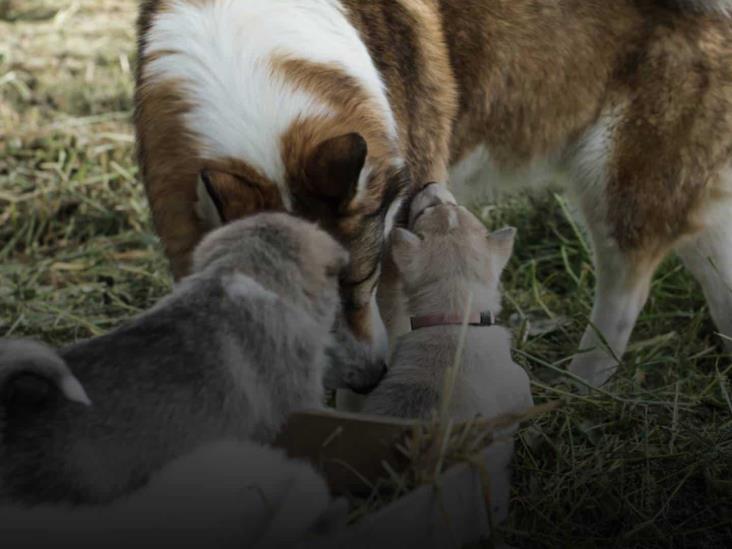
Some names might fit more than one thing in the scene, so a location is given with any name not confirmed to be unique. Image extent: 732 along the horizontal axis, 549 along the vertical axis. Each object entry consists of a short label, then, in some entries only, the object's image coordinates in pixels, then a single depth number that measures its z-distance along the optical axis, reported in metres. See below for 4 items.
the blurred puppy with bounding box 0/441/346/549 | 2.39
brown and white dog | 3.05
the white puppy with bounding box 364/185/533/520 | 3.10
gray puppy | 2.46
